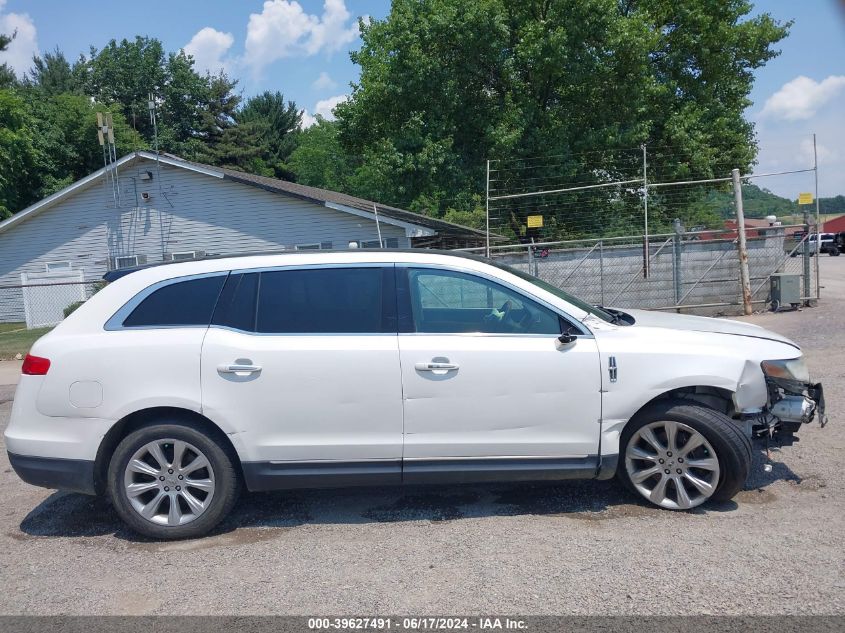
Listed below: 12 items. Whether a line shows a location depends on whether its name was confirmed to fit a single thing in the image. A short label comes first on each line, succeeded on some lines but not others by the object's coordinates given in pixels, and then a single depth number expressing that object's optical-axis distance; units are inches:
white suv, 178.9
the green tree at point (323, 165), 2267.5
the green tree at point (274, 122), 2197.3
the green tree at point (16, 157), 1320.1
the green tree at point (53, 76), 2091.5
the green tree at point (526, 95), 917.8
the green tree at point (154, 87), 2080.5
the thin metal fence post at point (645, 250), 626.2
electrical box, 634.2
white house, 904.3
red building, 2532.0
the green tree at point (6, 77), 1633.9
